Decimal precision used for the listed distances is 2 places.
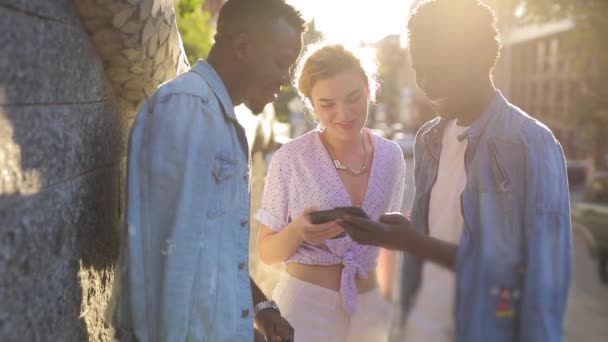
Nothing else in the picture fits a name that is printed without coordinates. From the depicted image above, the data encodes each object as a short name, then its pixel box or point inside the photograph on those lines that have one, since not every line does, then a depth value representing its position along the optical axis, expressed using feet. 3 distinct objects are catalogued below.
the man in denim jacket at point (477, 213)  6.28
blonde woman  9.83
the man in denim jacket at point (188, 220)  5.93
